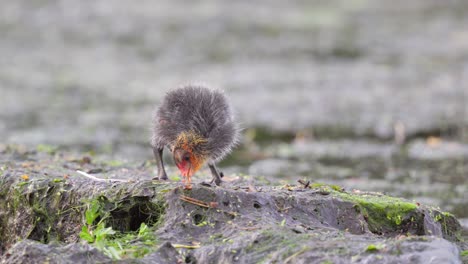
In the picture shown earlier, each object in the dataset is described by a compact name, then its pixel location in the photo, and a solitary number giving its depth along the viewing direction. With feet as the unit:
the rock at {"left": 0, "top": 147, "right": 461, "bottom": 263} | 32.55
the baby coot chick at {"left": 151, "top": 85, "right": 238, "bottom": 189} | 40.40
